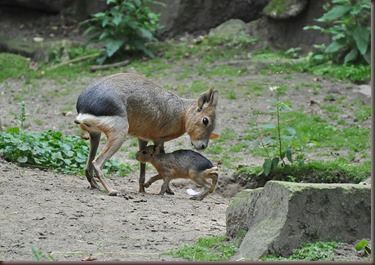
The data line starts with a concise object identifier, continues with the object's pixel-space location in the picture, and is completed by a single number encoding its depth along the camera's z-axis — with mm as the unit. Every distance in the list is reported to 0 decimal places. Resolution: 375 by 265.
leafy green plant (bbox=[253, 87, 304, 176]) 16281
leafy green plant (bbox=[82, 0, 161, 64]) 29141
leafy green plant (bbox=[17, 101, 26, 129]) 18053
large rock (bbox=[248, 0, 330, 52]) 30484
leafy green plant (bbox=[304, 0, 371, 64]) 26266
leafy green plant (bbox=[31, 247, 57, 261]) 9836
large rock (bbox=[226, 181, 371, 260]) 10055
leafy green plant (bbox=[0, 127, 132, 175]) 16547
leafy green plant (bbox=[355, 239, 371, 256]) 10102
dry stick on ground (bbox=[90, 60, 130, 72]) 28937
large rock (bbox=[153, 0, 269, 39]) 32969
